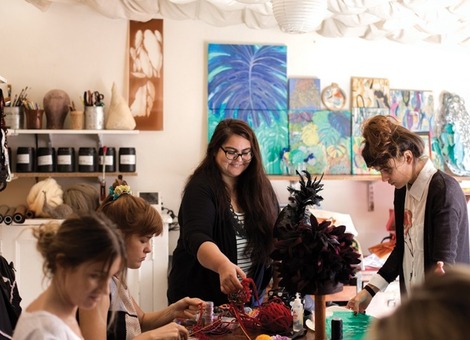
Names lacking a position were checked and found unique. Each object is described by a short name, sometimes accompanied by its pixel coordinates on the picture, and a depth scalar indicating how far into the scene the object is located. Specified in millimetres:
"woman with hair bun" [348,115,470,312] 2418
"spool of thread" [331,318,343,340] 2168
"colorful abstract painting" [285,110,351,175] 5223
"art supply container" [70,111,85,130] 4824
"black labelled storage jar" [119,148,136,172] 4891
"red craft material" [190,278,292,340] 2346
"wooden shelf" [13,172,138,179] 4754
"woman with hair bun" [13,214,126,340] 1483
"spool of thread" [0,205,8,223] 4877
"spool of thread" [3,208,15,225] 4504
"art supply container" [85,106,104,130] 4828
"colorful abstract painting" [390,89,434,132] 5402
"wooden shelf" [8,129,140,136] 4750
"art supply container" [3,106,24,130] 4742
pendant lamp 3391
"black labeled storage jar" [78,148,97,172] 4824
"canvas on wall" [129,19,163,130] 5047
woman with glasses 2768
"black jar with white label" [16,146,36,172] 4770
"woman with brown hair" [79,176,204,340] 2113
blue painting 5145
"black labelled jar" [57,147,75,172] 4820
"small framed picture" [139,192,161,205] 4863
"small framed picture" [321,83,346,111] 5305
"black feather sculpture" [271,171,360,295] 2084
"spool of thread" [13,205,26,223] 4520
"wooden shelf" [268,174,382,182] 5102
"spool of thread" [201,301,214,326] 2386
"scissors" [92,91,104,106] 4852
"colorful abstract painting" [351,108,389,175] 5293
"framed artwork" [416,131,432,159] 5426
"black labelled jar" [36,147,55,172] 4797
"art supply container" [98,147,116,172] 4879
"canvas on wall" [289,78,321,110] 5246
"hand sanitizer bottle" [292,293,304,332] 2346
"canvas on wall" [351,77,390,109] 5344
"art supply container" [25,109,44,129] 4820
